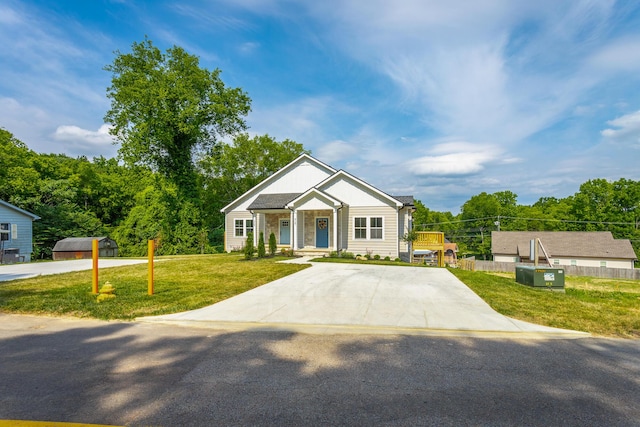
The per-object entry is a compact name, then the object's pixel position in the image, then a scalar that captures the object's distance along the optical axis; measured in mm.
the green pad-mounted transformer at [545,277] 11109
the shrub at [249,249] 17719
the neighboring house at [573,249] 36656
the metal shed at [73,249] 27094
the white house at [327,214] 20609
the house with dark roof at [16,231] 24594
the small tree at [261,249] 18578
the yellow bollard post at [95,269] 8685
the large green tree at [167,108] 28141
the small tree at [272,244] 19781
